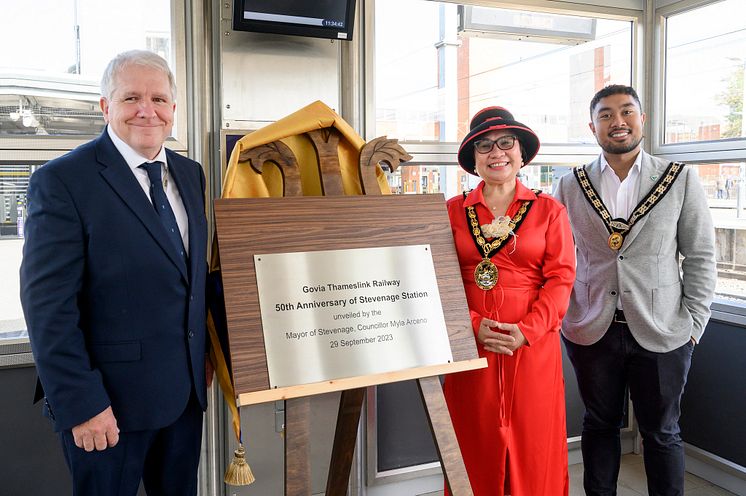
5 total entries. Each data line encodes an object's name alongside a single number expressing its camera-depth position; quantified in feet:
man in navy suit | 4.72
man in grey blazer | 7.23
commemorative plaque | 5.10
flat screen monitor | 7.41
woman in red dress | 6.46
